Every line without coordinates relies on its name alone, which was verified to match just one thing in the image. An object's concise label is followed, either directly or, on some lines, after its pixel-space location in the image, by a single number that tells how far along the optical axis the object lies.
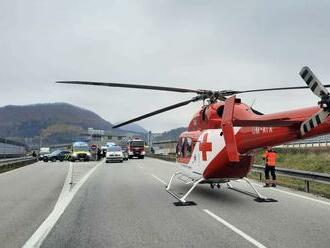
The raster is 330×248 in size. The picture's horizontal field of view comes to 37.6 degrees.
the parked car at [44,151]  78.75
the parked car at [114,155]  51.25
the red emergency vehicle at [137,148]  65.81
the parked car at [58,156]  62.35
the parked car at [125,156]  61.75
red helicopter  10.25
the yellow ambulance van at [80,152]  58.09
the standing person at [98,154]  64.44
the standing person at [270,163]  19.44
